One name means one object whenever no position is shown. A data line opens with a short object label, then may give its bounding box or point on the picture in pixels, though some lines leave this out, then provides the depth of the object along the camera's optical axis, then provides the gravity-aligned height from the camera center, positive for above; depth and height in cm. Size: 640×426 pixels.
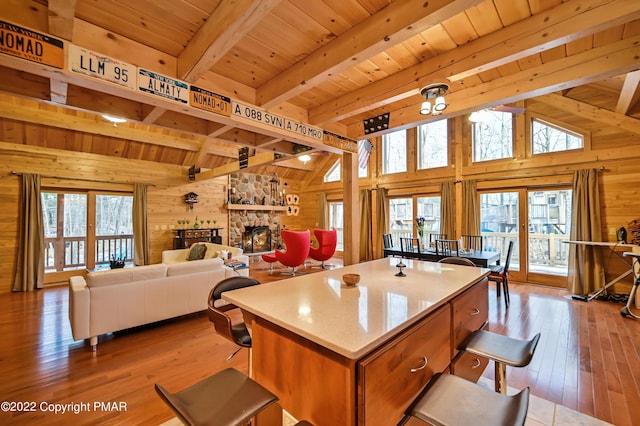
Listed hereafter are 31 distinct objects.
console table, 711 -61
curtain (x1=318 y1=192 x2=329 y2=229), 939 +8
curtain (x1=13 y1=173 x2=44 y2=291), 512 -48
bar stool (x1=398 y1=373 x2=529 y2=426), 101 -79
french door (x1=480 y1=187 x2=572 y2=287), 518 -33
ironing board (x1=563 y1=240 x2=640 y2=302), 398 -62
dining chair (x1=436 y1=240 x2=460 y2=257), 468 -66
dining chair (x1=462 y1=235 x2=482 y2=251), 573 -63
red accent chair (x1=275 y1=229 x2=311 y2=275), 593 -76
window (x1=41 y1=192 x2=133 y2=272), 576 -32
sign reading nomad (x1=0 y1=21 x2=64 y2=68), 139 +94
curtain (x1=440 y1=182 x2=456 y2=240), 632 +9
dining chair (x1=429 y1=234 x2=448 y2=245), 637 -57
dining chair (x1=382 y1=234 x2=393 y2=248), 575 -60
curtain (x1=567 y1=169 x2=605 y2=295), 460 -36
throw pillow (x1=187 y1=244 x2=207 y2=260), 567 -80
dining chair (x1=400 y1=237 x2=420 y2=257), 502 -68
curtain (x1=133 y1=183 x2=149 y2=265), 659 -27
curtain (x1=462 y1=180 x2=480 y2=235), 596 +8
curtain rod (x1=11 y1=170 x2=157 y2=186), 518 +83
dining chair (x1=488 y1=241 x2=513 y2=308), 407 -97
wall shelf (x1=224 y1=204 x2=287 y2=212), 841 +25
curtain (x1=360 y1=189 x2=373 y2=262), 801 -45
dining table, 407 -72
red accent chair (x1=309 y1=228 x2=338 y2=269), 673 -80
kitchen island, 99 -57
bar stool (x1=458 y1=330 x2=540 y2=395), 141 -80
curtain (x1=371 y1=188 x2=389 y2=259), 777 -9
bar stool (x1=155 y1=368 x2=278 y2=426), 97 -77
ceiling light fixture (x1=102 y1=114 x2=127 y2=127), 579 +205
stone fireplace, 866 -8
